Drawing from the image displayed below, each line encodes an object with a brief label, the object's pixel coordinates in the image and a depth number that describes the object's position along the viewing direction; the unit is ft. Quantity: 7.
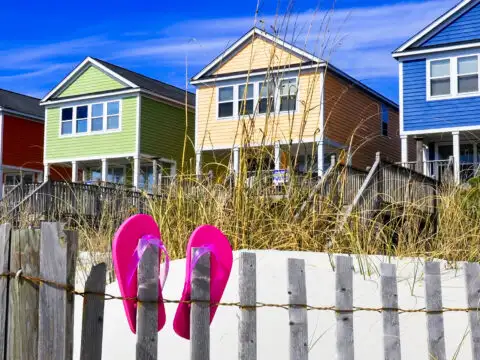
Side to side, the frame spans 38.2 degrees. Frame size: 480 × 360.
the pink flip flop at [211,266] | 10.66
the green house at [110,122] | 95.71
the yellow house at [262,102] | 83.41
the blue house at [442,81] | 73.05
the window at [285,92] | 77.26
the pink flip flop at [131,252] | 10.27
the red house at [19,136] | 107.76
